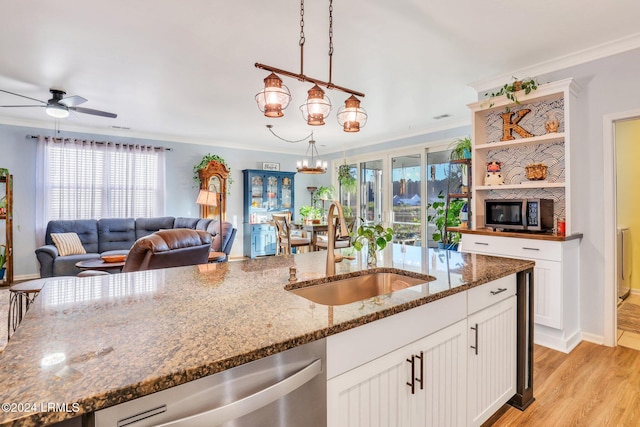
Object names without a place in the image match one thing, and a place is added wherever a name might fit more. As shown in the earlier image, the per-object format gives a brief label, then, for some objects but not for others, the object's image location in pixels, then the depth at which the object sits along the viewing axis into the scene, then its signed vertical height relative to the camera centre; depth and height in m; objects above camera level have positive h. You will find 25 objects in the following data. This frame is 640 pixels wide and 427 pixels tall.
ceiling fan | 3.64 +1.25
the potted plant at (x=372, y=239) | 1.93 -0.14
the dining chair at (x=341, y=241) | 5.56 -0.48
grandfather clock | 6.71 +0.69
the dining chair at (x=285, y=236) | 5.46 -0.37
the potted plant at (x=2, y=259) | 4.77 -0.66
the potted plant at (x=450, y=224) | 4.56 -0.13
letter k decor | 3.30 +0.92
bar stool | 2.50 -0.58
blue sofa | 4.59 -0.33
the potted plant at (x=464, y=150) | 4.13 +0.85
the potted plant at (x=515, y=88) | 3.06 +1.23
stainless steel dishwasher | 0.69 -0.44
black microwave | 3.04 +0.01
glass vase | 1.97 -0.23
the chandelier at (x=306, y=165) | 5.88 +0.93
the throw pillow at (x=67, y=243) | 4.84 -0.44
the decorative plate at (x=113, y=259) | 4.04 -0.56
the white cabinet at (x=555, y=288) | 2.83 -0.65
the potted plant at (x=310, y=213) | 6.64 +0.03
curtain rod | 5.30 +1.28
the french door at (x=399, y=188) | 5.84 +0.54
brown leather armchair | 2.60 -0.30
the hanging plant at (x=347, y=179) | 7.40 +0.81
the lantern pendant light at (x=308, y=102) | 1.89 +0.70
